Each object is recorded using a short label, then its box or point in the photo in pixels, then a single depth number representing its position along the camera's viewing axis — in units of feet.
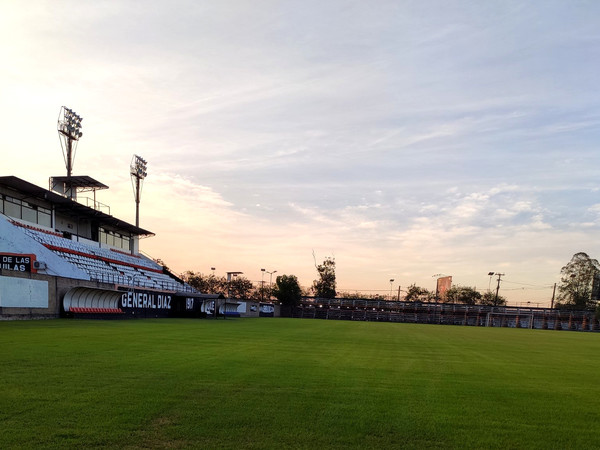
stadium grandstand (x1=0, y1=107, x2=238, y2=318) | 83.25
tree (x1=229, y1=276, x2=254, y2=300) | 336.29
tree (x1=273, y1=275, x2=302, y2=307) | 260.03
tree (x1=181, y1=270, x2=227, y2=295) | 327.88
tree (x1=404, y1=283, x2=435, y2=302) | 385.09
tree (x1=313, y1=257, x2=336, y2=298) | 320.09
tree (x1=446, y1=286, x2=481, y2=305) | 369.71
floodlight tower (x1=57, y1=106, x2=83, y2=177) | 155.84
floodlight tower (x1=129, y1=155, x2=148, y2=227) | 203.41
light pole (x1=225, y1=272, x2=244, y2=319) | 160.09
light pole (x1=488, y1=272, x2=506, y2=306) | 321.48
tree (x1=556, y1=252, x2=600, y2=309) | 288.30
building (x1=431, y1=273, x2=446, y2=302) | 334.40
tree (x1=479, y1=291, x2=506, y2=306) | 384.47
